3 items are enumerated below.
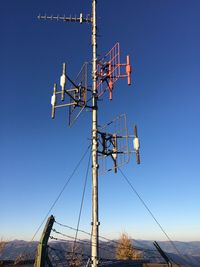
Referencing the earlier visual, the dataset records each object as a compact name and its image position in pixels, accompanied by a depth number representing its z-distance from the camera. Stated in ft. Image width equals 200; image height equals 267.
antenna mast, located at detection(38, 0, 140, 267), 27.51
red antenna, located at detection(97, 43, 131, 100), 34.95
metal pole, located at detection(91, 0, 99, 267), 27.07
